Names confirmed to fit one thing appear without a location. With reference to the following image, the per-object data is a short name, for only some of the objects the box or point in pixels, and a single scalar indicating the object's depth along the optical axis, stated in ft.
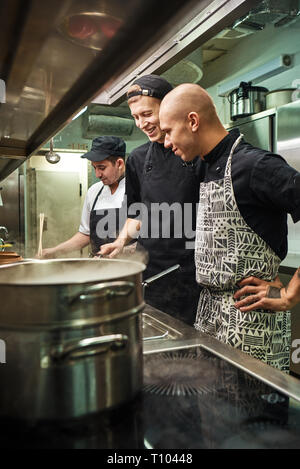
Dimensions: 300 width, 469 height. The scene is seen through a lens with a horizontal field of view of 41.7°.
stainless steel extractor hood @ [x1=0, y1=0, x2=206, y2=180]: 1.66
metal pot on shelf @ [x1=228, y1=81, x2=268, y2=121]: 11.03
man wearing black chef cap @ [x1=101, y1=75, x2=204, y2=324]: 5.99
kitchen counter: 1.80
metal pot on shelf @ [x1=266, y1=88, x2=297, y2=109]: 10.41
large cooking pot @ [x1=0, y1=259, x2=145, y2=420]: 1.86
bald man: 4.33
